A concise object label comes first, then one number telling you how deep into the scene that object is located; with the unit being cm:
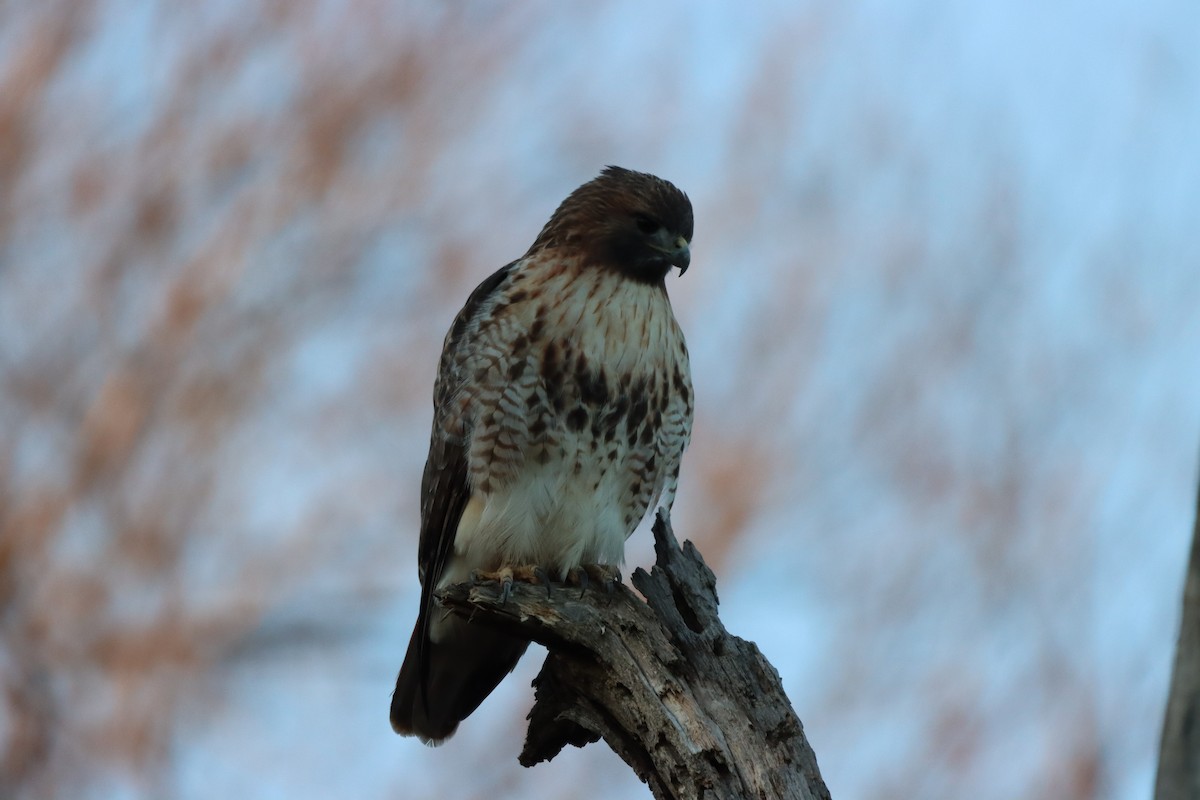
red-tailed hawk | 856
